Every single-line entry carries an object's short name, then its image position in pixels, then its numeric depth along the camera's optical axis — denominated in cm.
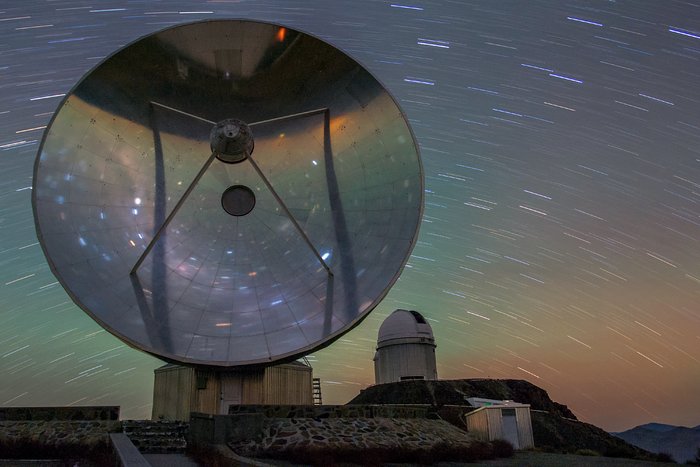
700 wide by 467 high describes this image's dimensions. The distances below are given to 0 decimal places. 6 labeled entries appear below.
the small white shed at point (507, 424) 1744
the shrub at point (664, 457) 1561
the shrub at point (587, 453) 1712
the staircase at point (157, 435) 1212
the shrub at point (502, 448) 1383
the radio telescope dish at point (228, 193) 1299
